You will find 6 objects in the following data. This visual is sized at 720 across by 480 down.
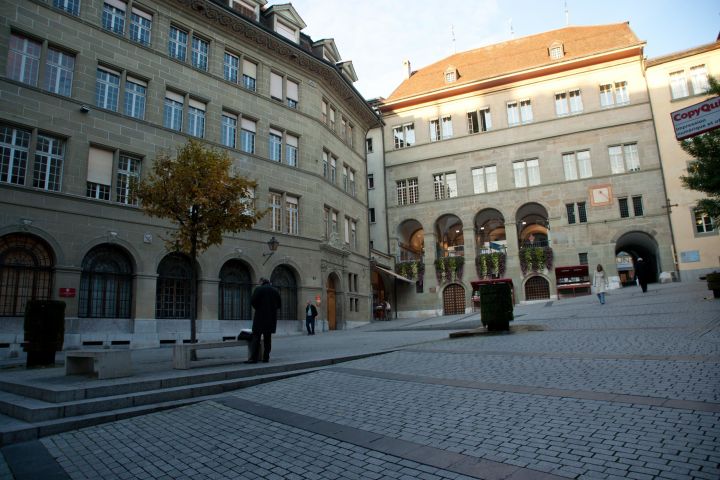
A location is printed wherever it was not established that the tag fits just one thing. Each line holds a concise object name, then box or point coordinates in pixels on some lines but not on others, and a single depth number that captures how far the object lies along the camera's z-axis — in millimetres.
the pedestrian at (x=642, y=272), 24172
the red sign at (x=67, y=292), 16109
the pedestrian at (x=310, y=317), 24517
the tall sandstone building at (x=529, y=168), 34594
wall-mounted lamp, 21906
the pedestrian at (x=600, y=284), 21609
